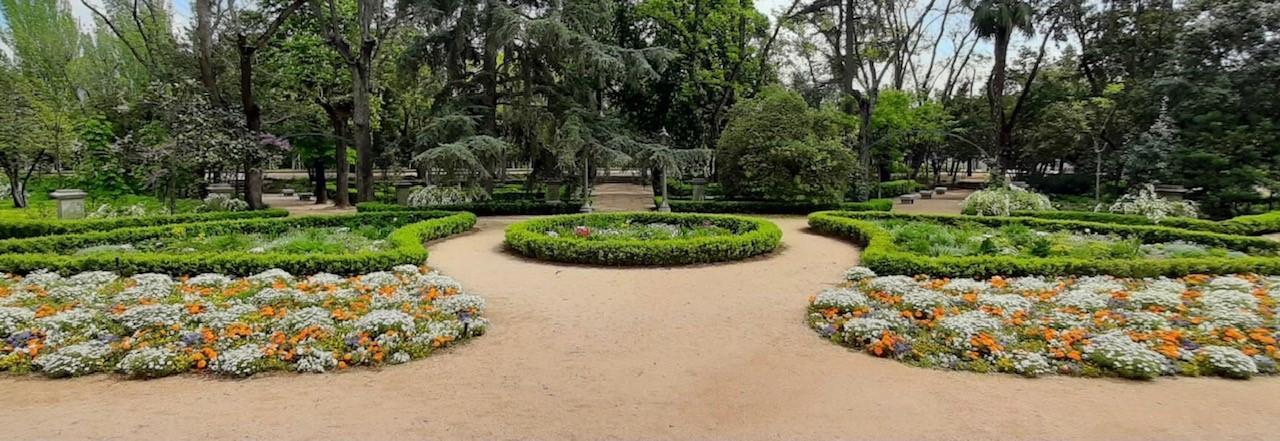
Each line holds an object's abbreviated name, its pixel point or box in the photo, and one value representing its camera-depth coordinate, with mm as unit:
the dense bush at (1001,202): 13986
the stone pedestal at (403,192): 18983
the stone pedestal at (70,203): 12219
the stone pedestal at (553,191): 19031
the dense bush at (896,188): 25312
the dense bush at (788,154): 16344
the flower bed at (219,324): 4367
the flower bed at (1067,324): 4281
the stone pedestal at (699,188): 19422
